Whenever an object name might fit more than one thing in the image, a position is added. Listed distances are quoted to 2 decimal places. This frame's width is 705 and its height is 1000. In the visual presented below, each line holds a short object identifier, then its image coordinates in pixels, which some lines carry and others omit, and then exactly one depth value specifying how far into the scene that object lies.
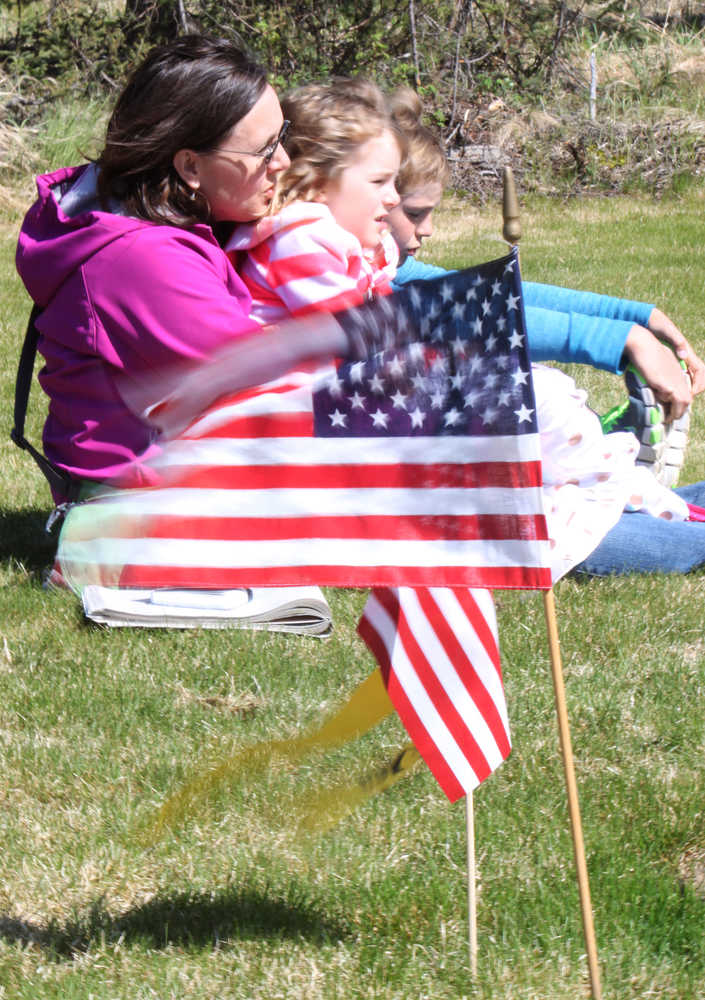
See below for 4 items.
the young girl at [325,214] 6.91
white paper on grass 7.91
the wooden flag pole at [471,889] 4.71
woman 6.80
